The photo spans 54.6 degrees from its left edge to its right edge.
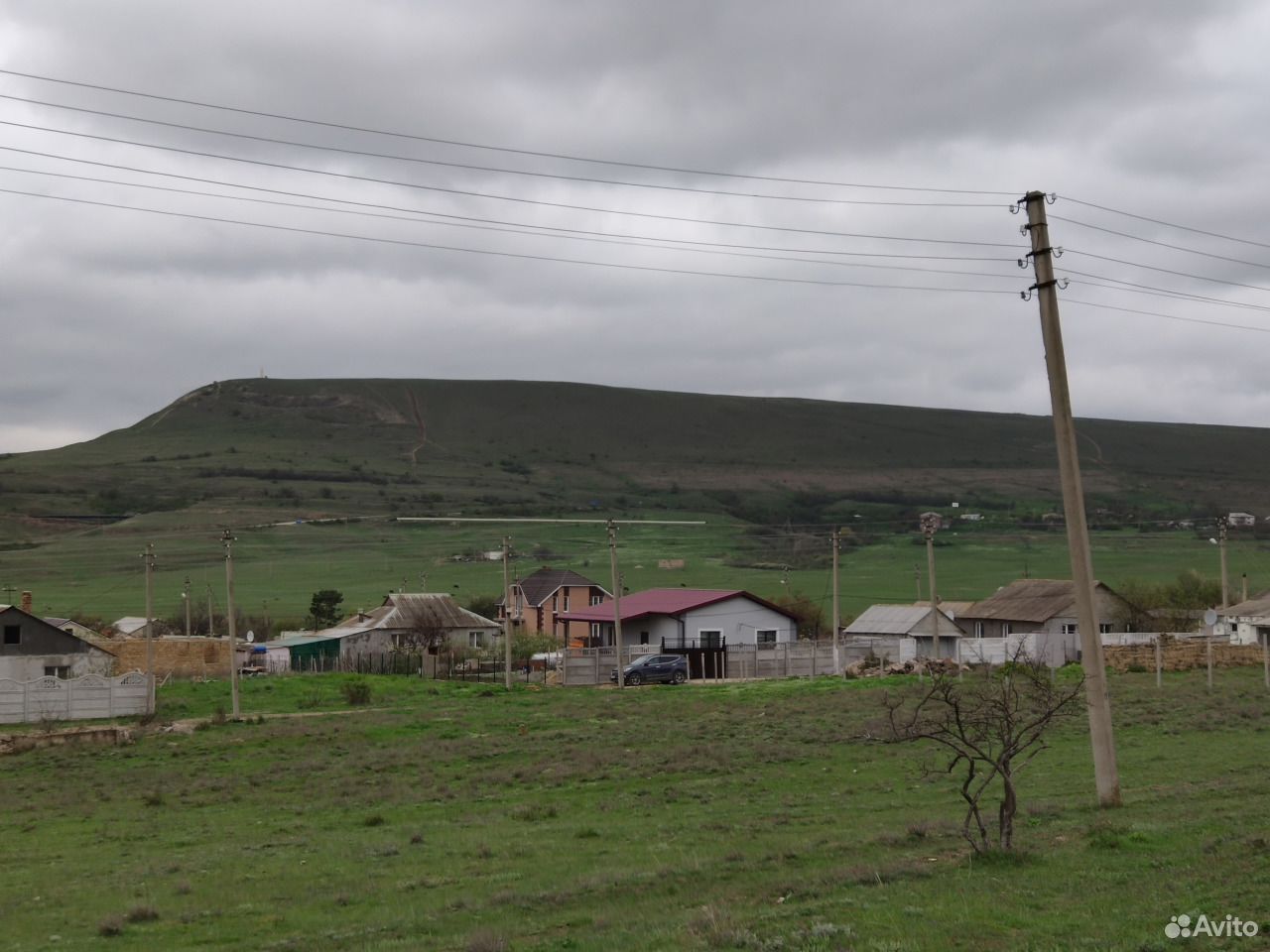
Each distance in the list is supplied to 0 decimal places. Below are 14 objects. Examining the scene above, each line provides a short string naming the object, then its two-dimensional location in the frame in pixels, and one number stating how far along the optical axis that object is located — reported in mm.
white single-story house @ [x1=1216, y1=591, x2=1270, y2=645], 74312
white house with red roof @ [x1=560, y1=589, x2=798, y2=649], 76000
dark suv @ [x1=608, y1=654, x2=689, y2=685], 63281
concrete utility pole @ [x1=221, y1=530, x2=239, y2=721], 48031
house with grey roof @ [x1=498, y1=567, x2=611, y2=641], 102438
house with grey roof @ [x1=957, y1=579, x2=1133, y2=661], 76188
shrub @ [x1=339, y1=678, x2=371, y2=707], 54844
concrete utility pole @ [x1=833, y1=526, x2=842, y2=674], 63656
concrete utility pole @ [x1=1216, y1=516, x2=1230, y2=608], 71250
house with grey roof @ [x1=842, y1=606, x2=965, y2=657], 75938
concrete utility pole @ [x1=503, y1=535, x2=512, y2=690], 58938
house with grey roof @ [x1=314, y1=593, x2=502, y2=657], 88625
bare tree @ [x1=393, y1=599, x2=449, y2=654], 87875
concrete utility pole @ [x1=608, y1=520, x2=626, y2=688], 58469
